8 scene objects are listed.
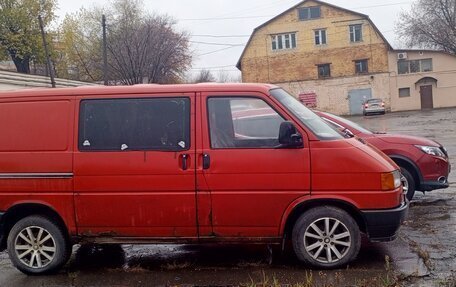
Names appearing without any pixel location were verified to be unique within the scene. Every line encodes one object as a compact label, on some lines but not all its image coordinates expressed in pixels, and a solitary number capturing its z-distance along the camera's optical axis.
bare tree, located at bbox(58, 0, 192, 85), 28.89
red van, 5.11
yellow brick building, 47.81
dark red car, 7.80
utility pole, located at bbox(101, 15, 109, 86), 26.30
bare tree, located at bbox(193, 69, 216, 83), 51.11
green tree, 40.03
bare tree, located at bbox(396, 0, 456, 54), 54.72
